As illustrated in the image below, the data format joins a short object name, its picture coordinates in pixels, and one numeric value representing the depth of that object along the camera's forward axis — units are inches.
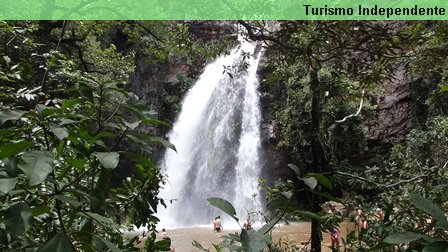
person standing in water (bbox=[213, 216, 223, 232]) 383.9
